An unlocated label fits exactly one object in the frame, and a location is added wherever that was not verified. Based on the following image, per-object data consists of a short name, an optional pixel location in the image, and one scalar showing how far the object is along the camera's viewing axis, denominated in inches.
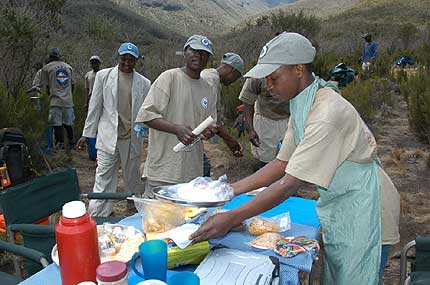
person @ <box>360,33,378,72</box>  538.9
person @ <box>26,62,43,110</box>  235.3
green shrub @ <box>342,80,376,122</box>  317.1
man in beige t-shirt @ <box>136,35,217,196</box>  112.0
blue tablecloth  65.6
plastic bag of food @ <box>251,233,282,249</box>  73.3
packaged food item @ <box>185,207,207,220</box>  79.0
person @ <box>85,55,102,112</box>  259.9
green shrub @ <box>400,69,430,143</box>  247.5
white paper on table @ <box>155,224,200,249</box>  66.0
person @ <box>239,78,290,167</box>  164.2
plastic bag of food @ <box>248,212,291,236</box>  79.1
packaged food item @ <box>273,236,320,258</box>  71.1
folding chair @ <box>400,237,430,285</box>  86.5
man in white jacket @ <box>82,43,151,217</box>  148.7
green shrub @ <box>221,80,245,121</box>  309.0
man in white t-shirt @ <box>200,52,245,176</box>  129.4
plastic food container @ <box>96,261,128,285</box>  45.5
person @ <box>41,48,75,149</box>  254.2
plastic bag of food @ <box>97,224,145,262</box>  68.2
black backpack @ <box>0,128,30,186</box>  129.3
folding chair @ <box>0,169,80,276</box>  96.3
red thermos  51.8
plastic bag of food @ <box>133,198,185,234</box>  74.1
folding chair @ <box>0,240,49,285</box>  82.6
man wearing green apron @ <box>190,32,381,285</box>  67.8
